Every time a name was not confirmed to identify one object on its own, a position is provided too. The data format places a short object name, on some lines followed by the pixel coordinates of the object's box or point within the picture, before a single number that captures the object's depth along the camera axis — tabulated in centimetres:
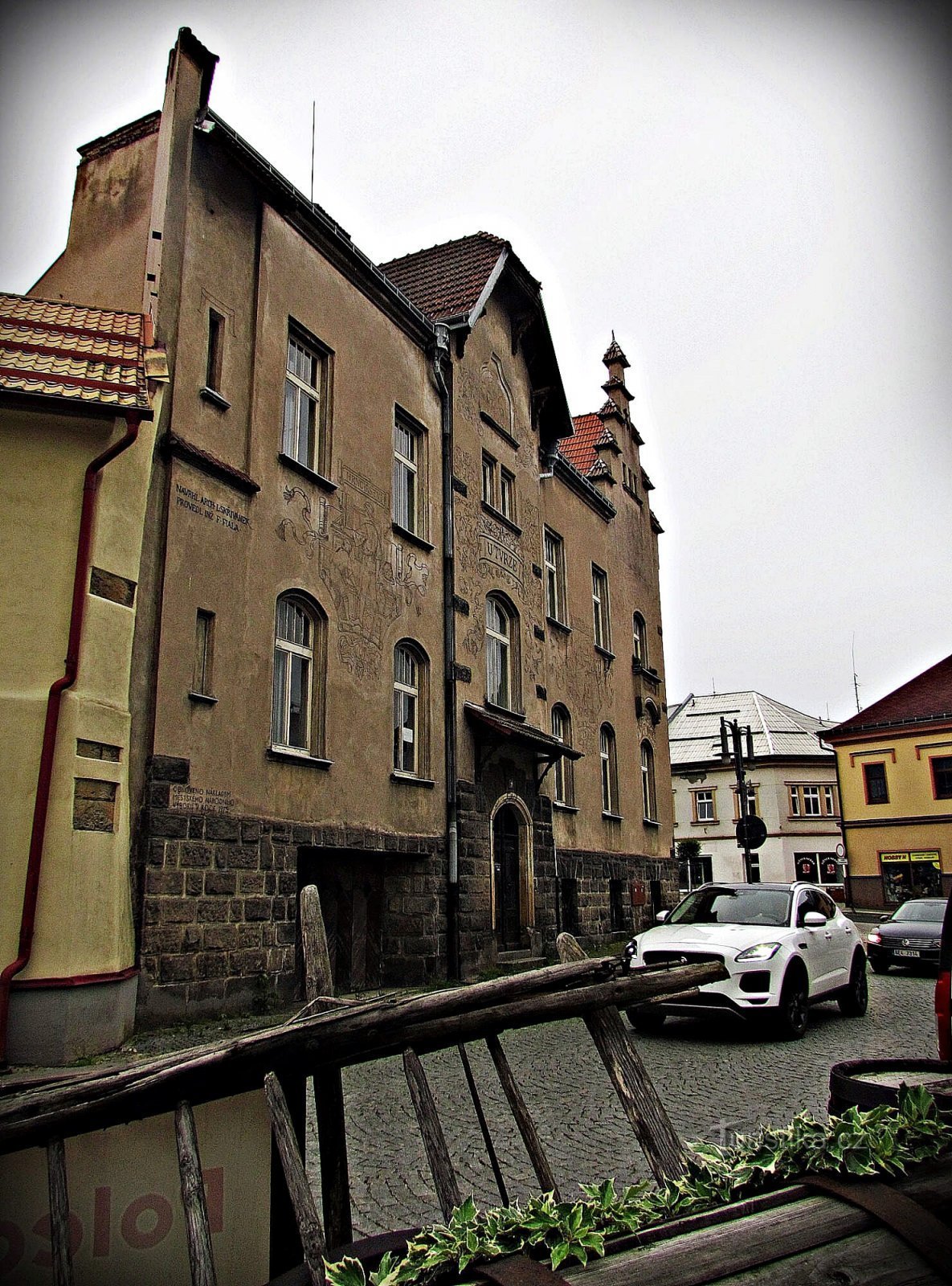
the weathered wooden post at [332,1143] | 323
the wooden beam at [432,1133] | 308
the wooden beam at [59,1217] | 269
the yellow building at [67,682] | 926
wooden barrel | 344
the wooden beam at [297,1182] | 273
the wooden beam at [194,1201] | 273
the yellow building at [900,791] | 4700
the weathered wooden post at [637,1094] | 333
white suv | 1131
